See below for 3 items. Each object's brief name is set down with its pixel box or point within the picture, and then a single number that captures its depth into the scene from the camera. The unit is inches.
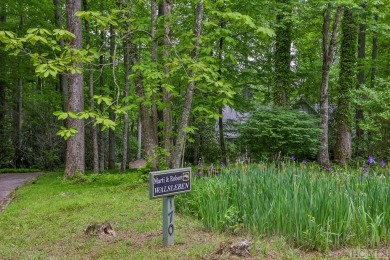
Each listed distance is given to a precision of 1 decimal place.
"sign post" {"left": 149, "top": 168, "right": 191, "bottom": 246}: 142.3
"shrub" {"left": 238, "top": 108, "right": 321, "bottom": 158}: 406.3
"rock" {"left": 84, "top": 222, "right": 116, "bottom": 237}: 169.3
